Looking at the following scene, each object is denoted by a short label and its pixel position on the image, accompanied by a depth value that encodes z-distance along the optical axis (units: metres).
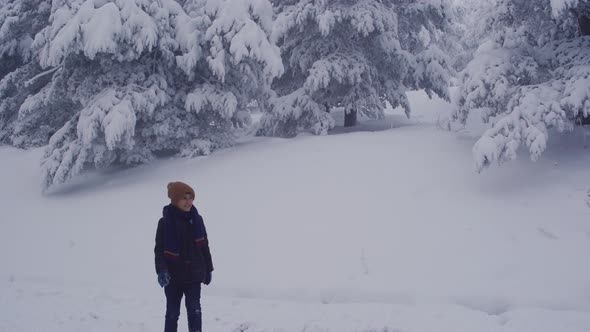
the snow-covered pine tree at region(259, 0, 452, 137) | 12.14
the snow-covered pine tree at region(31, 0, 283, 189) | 9.77
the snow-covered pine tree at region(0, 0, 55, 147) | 14.09
